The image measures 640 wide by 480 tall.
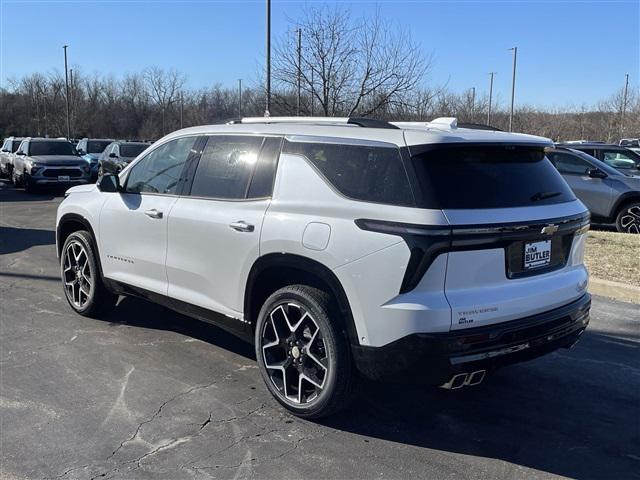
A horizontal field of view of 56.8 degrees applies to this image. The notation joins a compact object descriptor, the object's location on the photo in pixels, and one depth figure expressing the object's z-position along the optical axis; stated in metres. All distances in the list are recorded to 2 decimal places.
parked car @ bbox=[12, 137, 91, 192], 19.59
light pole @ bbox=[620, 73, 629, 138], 53.43
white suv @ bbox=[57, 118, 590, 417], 3.19
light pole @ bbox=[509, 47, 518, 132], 43.09
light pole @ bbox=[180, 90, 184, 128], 64.69
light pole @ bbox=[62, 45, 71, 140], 46.38
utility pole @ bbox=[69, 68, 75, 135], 63.34
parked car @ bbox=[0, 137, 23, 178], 24.16
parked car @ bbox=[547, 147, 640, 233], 11.68
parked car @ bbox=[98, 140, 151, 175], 20.70
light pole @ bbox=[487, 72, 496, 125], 48.31
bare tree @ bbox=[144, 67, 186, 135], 74.31
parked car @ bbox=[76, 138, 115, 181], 25.98
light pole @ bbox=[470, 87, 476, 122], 44.97
